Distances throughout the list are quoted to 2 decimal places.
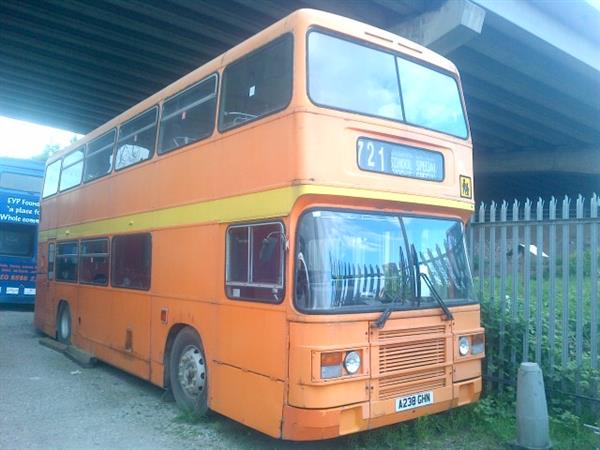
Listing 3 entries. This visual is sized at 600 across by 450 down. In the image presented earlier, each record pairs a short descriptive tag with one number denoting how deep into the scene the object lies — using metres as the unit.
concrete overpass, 11.64
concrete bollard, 5.38
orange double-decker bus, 5.10
